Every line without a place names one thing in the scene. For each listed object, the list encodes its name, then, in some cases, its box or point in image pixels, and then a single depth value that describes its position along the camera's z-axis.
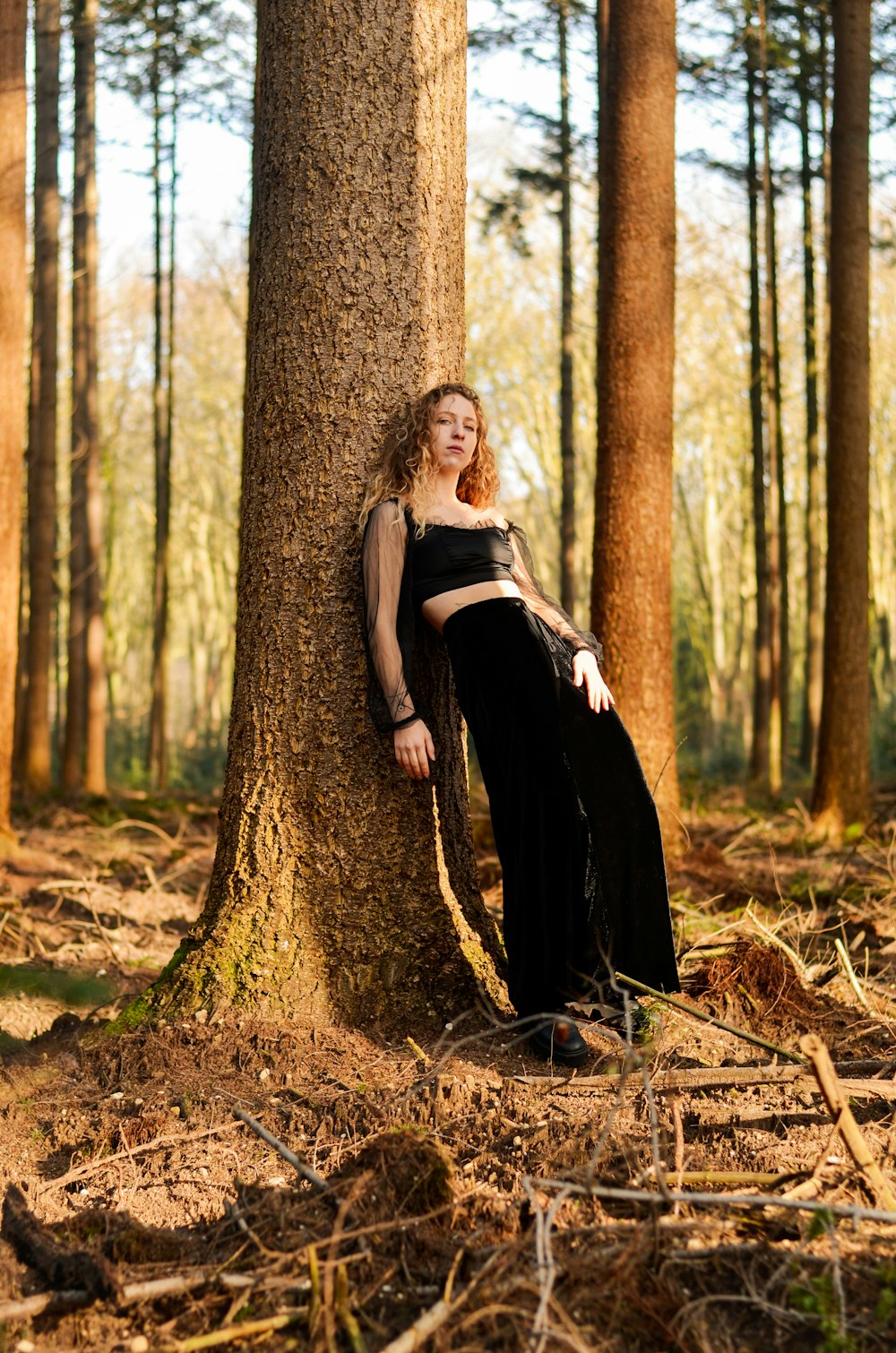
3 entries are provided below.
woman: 3.70
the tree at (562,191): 12.66
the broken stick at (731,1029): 2.79
